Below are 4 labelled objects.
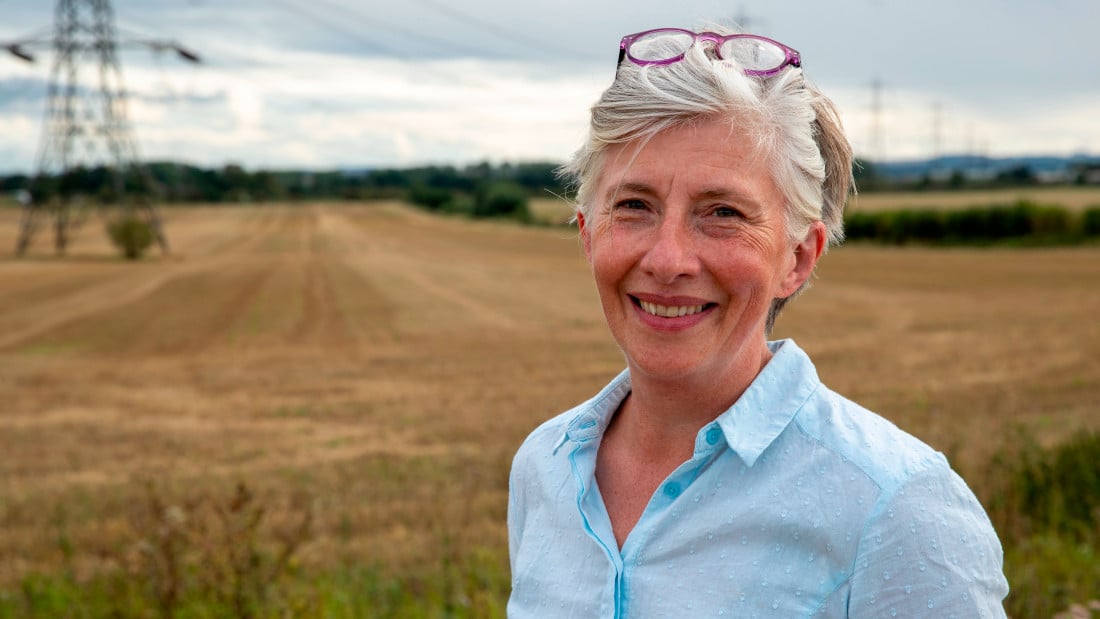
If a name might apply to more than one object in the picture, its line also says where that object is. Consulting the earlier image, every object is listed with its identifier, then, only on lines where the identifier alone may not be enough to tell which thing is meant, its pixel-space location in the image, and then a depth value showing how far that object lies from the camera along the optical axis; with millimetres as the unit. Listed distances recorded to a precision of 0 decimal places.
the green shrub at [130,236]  47125
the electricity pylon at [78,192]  45344
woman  1504
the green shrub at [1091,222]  44672
